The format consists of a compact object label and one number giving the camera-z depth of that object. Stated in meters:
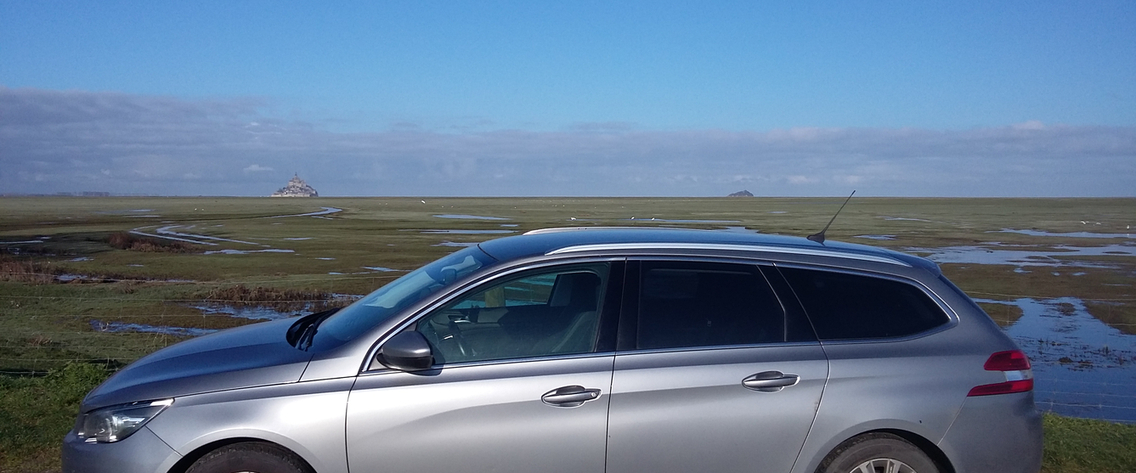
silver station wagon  3.59
